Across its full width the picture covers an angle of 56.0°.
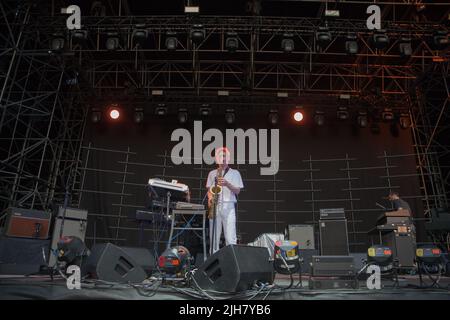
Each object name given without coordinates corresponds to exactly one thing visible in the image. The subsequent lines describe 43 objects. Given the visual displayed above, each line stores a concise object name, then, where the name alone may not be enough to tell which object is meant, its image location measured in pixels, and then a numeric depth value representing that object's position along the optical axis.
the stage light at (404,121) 11.28
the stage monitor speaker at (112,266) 4.27
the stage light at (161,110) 11.11
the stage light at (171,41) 9.53
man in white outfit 5.87
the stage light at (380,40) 9.09
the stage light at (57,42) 9.17
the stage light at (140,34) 9.31
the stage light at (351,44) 9.31
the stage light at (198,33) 9.14
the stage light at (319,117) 11.20
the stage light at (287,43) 9.47
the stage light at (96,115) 11.14
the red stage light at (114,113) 11.28
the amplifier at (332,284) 4.40
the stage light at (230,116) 11.15
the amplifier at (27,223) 6.98
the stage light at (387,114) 11.16
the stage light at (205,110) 11.05
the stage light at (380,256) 4.53
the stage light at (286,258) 4.17
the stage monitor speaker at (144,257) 5.41
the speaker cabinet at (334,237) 7.56
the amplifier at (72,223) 7.67
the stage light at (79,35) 9.26
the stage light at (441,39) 9.05
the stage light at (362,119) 11.24
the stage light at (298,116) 11.21
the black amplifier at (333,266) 4.51
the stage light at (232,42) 9.39
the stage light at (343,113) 11.16
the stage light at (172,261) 4.34
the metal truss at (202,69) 9.56
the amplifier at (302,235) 8.30
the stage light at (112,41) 9.55
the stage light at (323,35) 9.18
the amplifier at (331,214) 7.69
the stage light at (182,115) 11.09
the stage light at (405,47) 9.36
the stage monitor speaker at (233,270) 3.69
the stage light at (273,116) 11.19
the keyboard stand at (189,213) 5.98
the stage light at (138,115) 11.14
